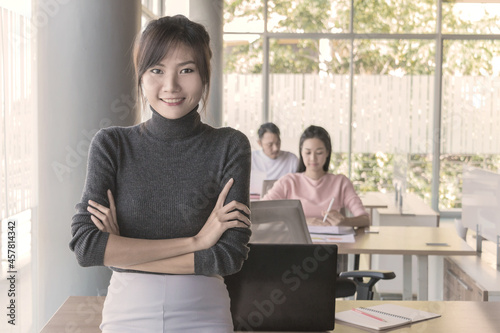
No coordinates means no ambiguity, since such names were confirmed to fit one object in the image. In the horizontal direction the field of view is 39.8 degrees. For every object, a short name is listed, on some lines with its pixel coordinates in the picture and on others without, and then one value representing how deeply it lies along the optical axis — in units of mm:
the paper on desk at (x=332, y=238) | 4188
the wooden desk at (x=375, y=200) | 6488
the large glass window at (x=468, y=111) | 10055
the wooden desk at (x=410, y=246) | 4125
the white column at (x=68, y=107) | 3025
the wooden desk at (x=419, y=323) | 2262
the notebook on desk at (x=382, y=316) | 2312
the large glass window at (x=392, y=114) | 9992
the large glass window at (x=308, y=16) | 9906
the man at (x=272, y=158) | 7305
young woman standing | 1633
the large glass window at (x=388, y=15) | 9898
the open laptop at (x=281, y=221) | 3113
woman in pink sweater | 4953
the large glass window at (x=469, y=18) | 10000
